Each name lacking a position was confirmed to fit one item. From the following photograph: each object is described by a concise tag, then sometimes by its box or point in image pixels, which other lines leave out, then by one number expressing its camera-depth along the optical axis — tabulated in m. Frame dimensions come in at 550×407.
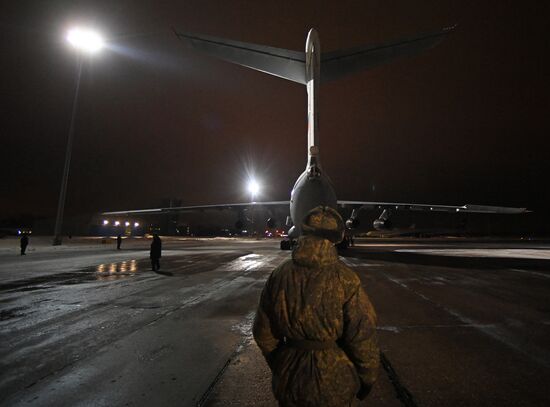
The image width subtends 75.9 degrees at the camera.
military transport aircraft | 12.20
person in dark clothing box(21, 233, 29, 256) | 22.53
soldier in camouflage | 2.07
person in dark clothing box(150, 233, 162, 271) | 14.48
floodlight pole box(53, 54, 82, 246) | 28.66
